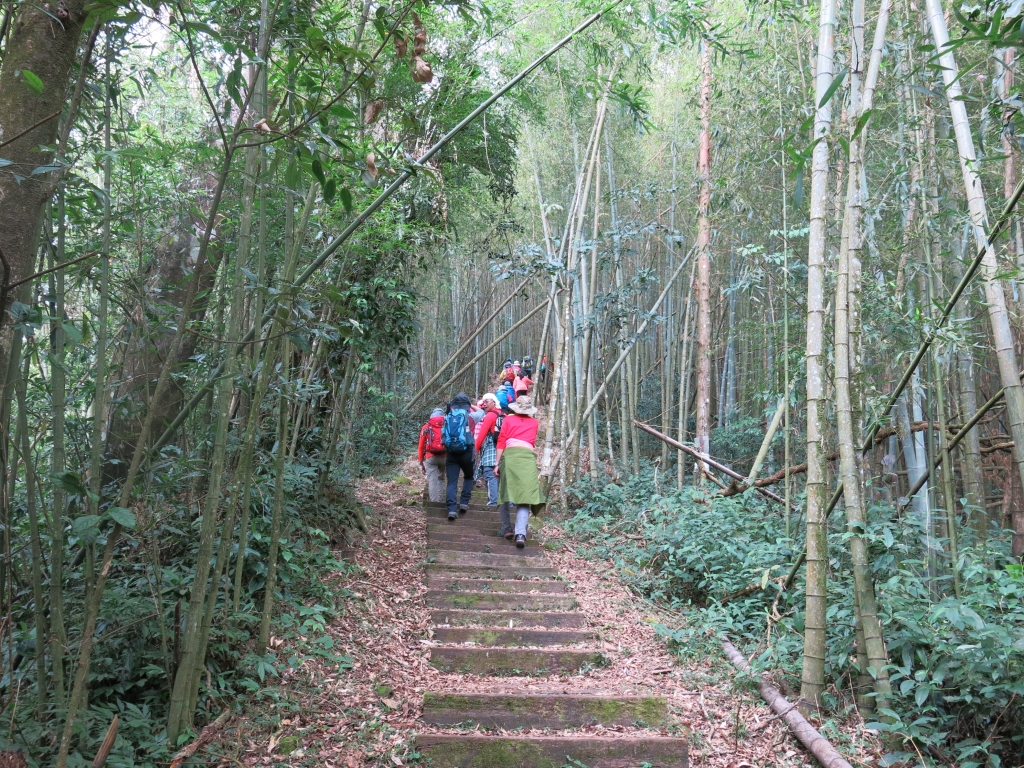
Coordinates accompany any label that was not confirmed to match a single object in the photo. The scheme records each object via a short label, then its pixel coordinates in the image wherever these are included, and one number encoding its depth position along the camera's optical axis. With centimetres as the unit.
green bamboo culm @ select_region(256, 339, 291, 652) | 313
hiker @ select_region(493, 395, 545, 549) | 529
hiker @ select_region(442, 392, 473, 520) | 579
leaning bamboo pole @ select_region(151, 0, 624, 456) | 222
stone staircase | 282
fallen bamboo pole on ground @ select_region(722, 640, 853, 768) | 266
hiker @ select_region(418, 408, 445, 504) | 587
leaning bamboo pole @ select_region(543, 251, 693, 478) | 706
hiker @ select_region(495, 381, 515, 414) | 663
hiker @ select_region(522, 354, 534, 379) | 1254
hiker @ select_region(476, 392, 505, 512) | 601
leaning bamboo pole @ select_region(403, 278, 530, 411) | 1075
